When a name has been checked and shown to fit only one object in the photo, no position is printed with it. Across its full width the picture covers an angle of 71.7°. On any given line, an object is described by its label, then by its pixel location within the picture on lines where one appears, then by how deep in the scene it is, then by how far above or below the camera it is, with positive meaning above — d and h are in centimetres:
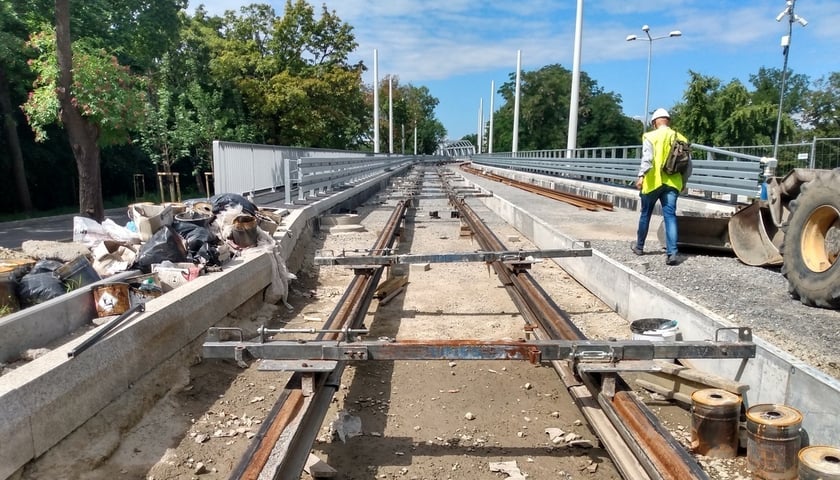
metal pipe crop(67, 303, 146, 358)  341 -116
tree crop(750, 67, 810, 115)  7875 +906
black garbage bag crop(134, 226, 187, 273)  591 -104
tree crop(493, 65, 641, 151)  8906 +540
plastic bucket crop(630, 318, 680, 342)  454 -142
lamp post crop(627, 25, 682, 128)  3734 +741
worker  709 -37
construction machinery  491 -72
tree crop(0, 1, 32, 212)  1492 +242
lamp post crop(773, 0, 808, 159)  2958 +674
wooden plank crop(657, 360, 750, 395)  398 -159
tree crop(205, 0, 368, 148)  3509 +483
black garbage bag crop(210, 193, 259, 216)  782 -72
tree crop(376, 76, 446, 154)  9979 +710
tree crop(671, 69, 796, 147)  5575 +339
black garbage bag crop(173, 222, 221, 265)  617 -102
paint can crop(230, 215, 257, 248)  716 -101
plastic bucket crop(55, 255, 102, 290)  534 -116
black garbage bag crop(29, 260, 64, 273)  543 -111
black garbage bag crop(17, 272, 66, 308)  500 -121
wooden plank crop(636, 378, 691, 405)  418 -178
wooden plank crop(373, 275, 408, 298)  710 -171
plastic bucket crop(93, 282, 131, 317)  490 -127
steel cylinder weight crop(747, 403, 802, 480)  311 -156
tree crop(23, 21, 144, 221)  1100 +96
